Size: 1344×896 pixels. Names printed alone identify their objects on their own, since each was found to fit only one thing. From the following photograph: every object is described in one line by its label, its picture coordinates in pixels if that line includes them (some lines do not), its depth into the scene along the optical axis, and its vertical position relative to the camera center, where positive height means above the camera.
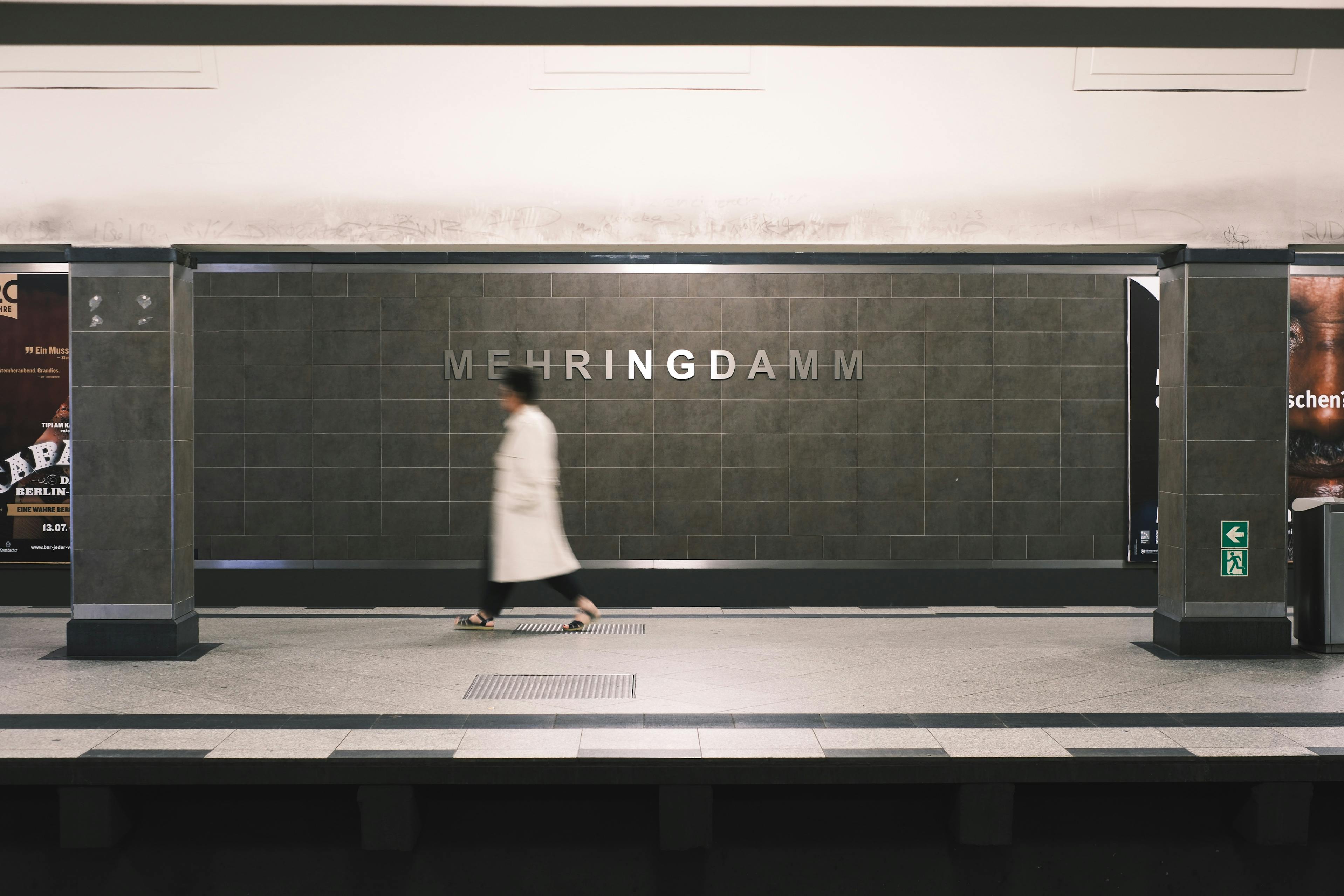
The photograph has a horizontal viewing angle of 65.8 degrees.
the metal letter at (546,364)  8.84 +0.60
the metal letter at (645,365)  8.85 +0.59
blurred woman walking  6.79 -0.43
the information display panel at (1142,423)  8.82 +0.12
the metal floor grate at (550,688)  5.36 -1.35
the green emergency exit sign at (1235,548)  6.42 -0.69
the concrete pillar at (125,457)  6.38 -0.14
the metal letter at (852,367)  8.88 +0.59
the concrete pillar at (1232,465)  6.40 -0.18
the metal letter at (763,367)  8.88 +0.59
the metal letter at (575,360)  8.85 +0.64
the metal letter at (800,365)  8.85 +0.60
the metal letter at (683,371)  8.88 +0.54
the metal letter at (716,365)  8.86 +0.60
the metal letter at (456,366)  8.84 +0.58
